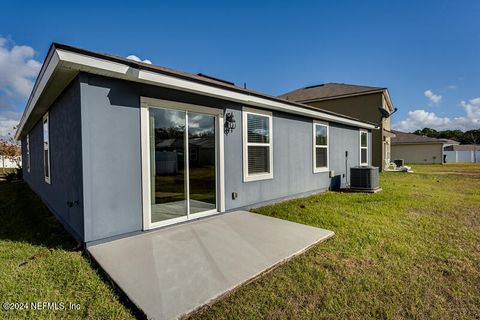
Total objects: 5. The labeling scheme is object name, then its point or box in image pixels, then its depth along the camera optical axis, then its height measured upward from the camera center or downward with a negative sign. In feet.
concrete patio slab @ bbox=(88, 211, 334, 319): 7.18 -4.28
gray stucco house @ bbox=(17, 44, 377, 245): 10.95 +0.91
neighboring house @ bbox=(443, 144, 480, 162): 110.15 -1.19
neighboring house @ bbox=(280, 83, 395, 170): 51.96 +12.72
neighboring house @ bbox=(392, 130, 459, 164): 88.02 +2.01
